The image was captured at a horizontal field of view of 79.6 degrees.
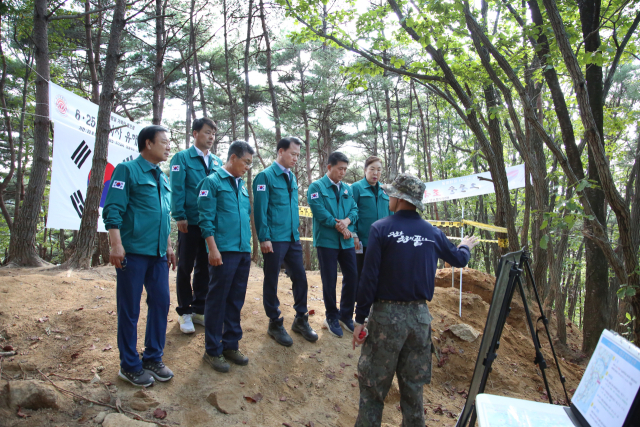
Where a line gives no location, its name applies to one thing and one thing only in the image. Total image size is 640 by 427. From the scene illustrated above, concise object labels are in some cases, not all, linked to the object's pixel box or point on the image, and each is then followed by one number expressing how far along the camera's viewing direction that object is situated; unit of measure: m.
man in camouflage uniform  2.70
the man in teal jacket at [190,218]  3.90
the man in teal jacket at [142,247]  2.96
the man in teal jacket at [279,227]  3.99
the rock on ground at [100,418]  2.63
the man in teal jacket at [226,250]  3.39
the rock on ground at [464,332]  5.70
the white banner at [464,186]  9.81
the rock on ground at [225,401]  3.06
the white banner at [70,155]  6.39
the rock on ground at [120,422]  2.56
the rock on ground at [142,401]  2.86
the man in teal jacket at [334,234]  4.45
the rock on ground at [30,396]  2.65
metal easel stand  2.63
